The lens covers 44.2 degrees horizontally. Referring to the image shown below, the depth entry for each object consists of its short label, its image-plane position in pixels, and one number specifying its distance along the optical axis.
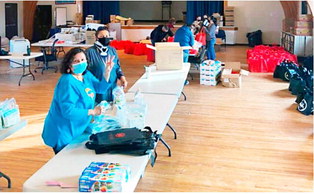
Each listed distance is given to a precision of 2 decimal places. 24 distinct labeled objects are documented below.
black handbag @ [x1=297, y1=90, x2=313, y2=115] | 6.18
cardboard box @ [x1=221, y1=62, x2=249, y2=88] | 8.20
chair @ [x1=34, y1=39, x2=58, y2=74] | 10.12
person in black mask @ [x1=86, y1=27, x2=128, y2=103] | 4.20
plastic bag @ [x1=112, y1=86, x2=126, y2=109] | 3.15
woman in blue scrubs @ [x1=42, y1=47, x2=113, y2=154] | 2.76
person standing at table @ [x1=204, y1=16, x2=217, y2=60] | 10.62
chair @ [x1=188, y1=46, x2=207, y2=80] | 8.82
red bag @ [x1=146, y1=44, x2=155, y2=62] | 11.92
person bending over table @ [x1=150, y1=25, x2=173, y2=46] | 9.70
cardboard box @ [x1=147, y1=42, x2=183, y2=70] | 5.62
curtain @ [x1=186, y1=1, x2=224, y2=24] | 18.05
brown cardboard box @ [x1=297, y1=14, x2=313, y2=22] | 11.62
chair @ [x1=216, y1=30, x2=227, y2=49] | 15.84
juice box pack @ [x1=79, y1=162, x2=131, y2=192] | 2.04
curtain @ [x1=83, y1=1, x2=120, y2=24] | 19.86
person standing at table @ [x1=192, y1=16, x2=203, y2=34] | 10.52
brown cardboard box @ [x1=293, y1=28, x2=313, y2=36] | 11.71
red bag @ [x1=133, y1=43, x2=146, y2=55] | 13.65
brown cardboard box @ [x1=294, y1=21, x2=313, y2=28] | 11.68
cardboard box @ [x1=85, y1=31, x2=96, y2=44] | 10.79
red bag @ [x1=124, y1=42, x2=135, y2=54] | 13.95
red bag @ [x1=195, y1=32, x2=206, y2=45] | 10.57
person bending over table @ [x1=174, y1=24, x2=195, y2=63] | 8.02
